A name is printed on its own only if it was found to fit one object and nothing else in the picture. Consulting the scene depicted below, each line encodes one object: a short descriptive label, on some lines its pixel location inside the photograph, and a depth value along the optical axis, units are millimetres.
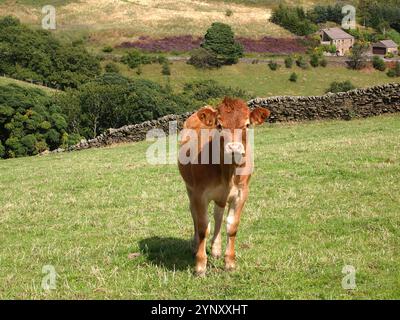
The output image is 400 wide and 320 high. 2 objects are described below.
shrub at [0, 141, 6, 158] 53875
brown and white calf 6852
